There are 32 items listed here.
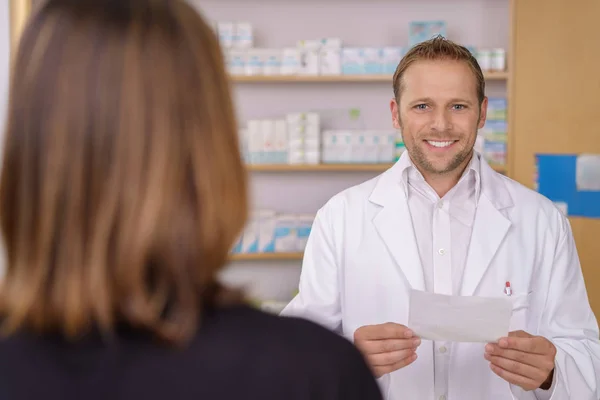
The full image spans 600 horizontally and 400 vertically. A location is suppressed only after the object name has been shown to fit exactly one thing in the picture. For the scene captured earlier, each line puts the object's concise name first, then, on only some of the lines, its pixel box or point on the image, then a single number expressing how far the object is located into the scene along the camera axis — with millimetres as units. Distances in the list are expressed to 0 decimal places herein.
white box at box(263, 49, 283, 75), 4090
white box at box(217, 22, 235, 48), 4066
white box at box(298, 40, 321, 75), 4062
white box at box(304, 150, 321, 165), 4074
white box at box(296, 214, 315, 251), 4102
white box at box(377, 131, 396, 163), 4055
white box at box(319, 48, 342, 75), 4055
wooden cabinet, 3916
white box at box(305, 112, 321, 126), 4047
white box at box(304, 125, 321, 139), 4055
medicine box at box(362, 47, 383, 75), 4059
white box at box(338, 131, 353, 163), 4074
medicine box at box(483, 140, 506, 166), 4051
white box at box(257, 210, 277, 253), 4109
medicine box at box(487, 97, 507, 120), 4027
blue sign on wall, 3945
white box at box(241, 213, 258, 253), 4117
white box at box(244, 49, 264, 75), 4082
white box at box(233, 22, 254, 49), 4090
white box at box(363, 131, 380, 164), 4066
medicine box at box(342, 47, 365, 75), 4066
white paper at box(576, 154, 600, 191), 3922
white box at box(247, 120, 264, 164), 4074
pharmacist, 1980
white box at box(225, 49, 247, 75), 4074
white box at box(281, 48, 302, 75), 4062
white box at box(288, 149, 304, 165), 4074
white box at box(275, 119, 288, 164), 4066
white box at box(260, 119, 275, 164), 4074
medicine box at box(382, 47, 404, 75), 4039
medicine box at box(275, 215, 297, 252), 4102
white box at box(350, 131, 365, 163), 4066
